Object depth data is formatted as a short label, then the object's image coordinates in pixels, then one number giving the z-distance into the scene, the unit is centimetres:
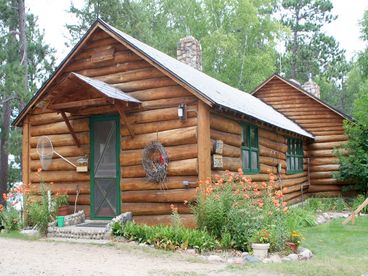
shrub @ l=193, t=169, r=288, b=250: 886
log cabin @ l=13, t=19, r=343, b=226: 1025
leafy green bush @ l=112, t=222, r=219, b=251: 880
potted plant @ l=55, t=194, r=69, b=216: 1133
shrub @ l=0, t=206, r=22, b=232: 1207
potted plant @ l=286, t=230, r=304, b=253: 866
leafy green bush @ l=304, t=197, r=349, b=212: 1684
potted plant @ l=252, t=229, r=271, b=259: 823
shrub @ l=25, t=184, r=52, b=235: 1084
